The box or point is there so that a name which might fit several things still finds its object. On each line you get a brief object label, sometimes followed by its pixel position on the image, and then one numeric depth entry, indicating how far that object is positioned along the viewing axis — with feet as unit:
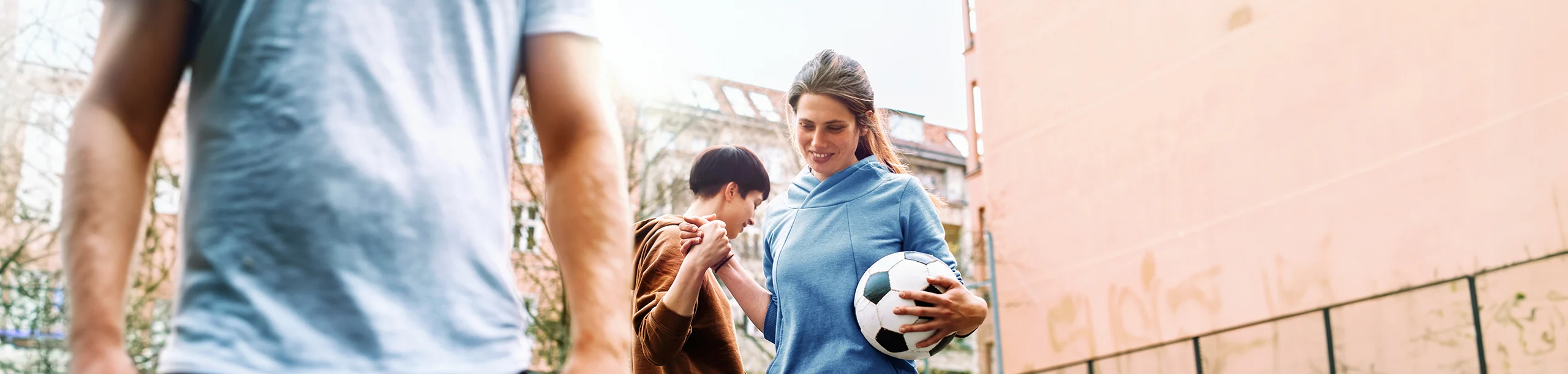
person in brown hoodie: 12.07
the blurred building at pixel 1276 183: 36.22
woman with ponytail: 11.22
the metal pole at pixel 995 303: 71.41
